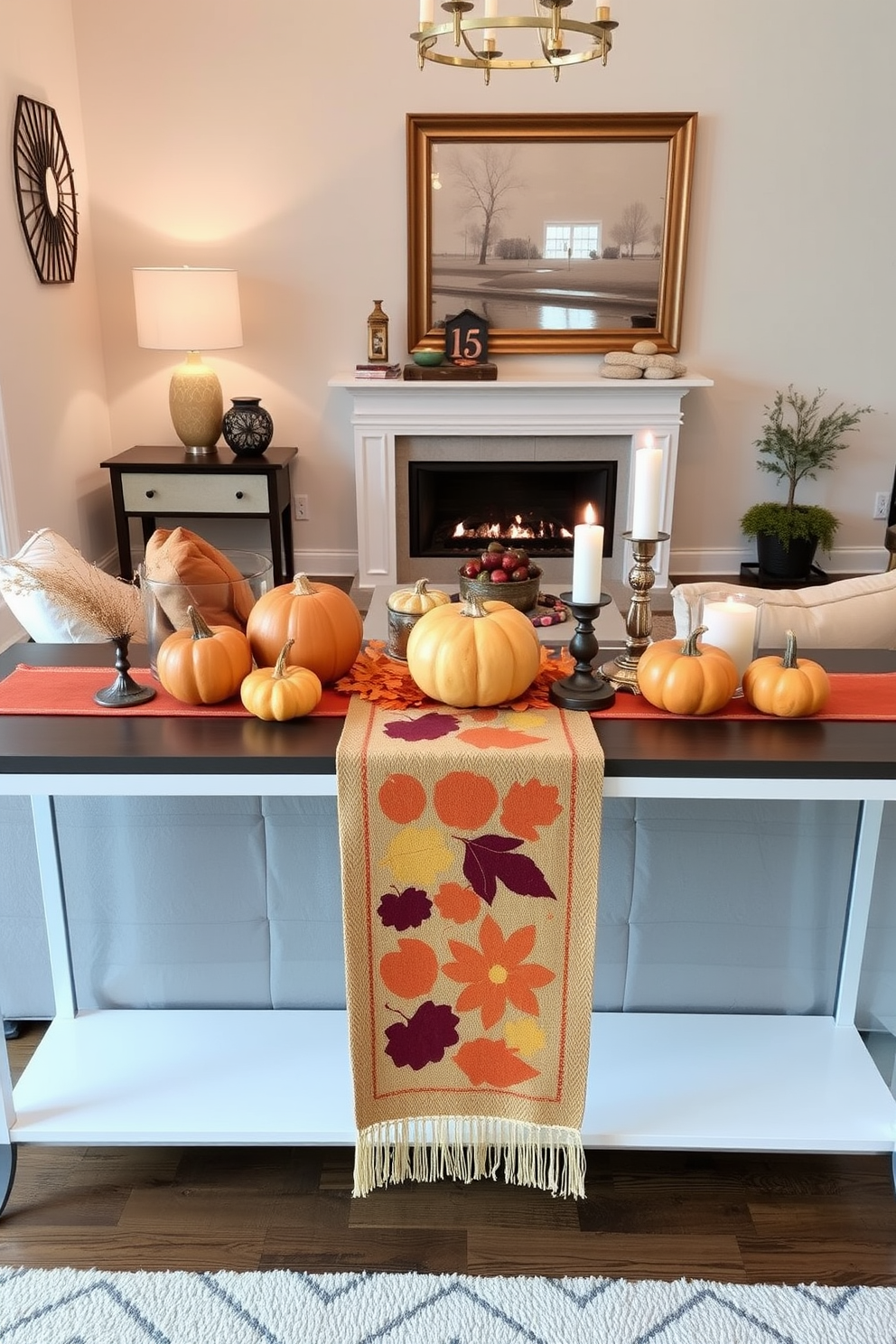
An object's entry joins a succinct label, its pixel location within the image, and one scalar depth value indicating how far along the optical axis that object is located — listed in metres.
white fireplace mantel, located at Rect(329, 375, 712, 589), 4.74
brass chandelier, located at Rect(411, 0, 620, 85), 2.10
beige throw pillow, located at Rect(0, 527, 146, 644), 1.82
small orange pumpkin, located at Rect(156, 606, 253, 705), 1.55
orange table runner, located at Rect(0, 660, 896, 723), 1.58
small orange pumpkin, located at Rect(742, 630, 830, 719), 1.54
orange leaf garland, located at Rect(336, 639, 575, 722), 1.60
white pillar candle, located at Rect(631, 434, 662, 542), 1.60
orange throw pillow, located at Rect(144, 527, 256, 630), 1.62
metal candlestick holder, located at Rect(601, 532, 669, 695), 1.69
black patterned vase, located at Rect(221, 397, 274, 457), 4.70
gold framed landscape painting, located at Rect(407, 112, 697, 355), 4.68
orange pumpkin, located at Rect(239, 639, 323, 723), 1.51
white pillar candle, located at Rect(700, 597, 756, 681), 1.62
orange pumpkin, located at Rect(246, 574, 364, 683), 1.60
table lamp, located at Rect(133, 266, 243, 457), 4.45
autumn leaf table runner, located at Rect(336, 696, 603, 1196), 1.44
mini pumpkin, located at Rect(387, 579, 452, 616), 1.75
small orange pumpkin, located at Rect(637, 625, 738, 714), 1.53
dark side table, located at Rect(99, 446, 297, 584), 4.59
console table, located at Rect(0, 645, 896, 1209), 1.42
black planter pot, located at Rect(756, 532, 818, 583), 4.96
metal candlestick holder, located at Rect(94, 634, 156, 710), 1.60
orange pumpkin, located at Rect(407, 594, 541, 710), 1.51
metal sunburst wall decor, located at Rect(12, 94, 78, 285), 4.15
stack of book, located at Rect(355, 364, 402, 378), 4.77
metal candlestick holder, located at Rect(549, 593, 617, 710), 1.58
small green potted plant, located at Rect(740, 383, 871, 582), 4.94
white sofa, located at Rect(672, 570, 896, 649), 2.06
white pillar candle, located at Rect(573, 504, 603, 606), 1.54
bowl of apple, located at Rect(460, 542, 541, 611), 3.12
